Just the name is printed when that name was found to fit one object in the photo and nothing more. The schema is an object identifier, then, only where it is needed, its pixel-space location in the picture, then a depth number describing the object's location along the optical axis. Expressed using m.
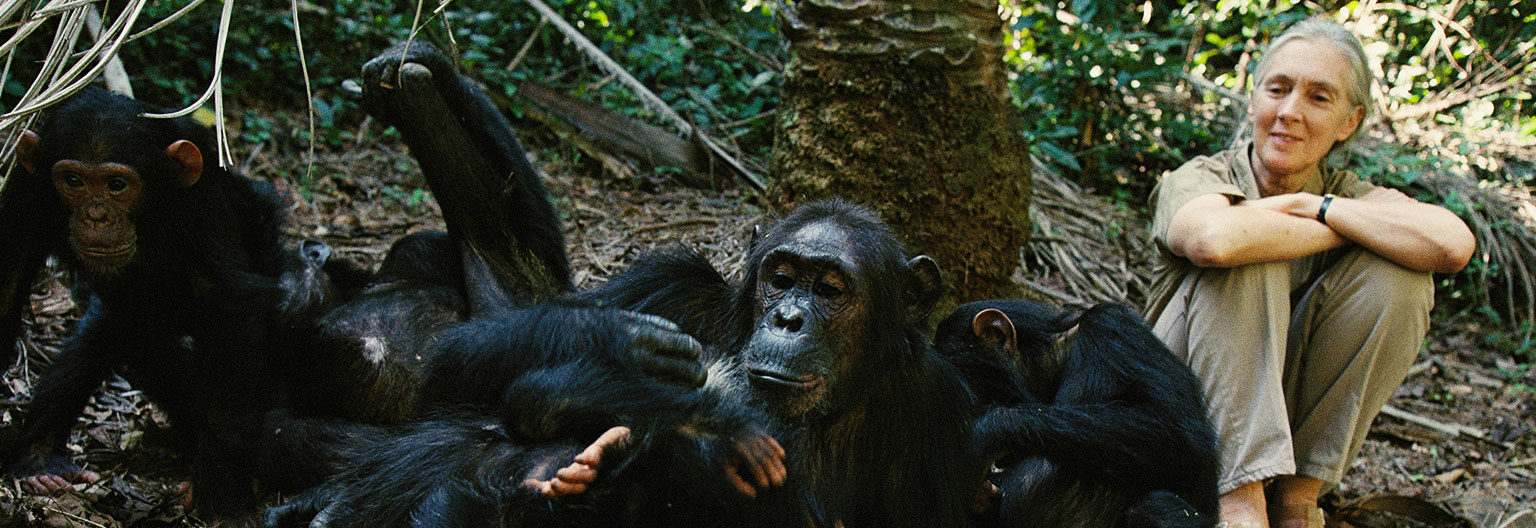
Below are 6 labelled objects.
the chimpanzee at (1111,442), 3.75
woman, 4.20
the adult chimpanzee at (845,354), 3.29
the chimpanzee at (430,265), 4.20
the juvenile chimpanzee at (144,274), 3.90
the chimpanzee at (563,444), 2.84
